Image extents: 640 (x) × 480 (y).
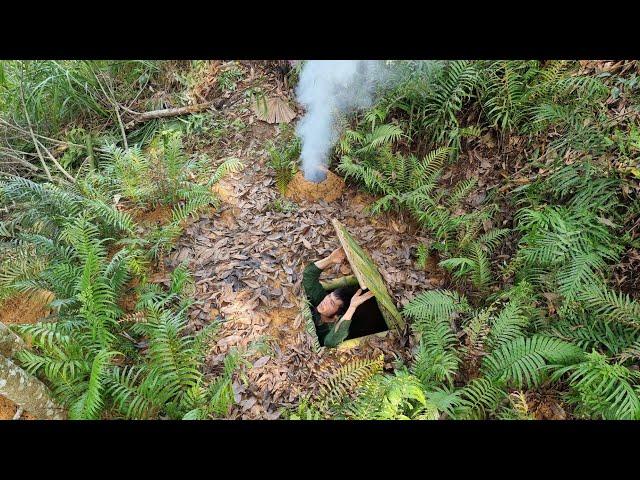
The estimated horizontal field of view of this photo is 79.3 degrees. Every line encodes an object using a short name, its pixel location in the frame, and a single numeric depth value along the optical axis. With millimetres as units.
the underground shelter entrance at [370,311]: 3762
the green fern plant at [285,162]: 4984
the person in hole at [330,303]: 3748
